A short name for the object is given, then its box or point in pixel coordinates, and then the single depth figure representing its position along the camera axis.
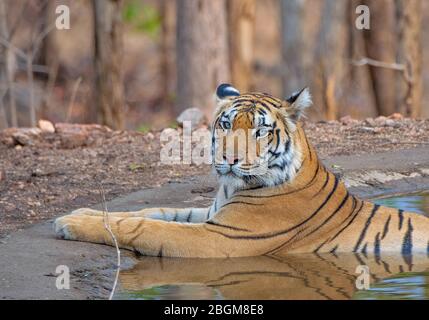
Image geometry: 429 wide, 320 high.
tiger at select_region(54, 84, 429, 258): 10.67
